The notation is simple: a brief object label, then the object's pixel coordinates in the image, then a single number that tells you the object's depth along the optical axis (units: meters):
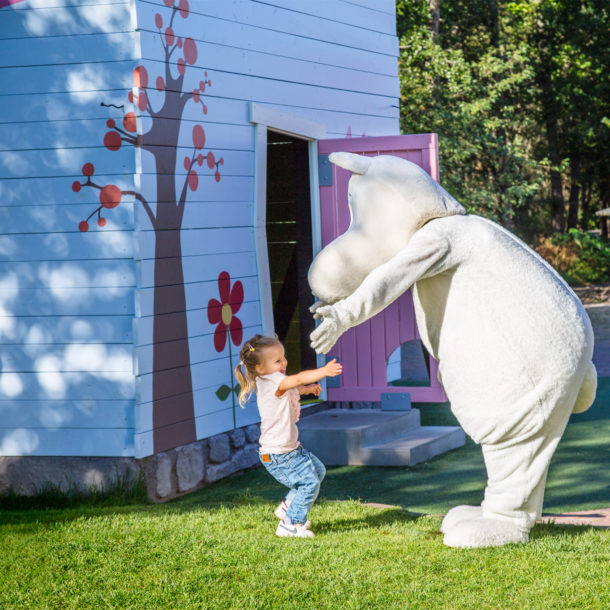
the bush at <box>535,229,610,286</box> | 23.28
